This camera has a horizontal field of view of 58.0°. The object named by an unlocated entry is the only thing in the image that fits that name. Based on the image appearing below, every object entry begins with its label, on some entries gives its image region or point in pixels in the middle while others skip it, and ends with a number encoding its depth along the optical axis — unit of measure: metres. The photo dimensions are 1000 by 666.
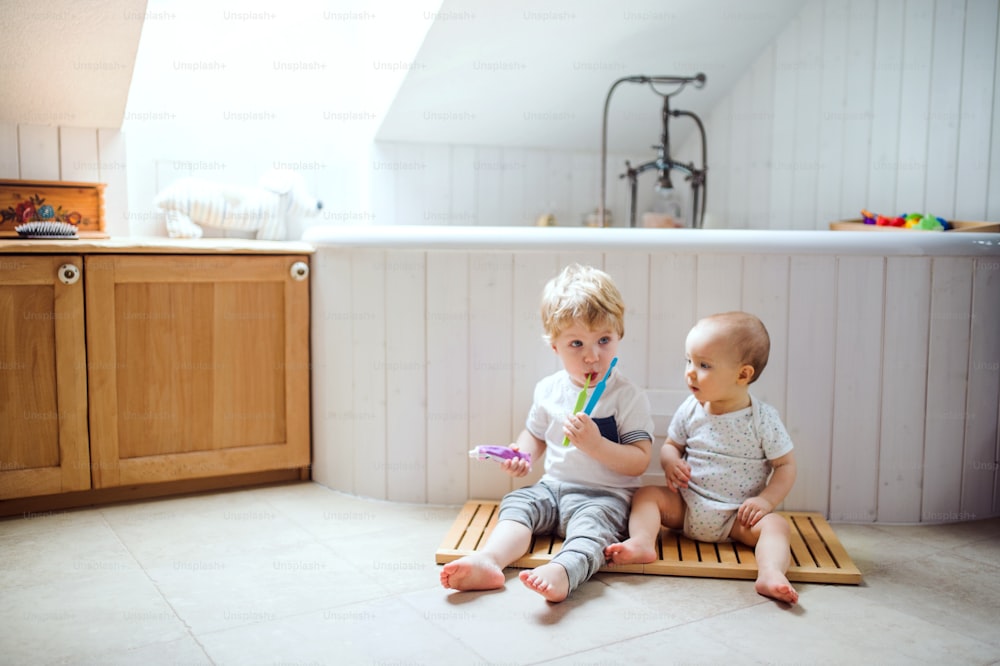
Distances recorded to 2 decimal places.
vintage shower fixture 2.71
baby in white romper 1.77
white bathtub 1.97
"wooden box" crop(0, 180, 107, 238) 2.35
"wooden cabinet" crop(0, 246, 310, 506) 1.99
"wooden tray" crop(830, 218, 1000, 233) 2.14
